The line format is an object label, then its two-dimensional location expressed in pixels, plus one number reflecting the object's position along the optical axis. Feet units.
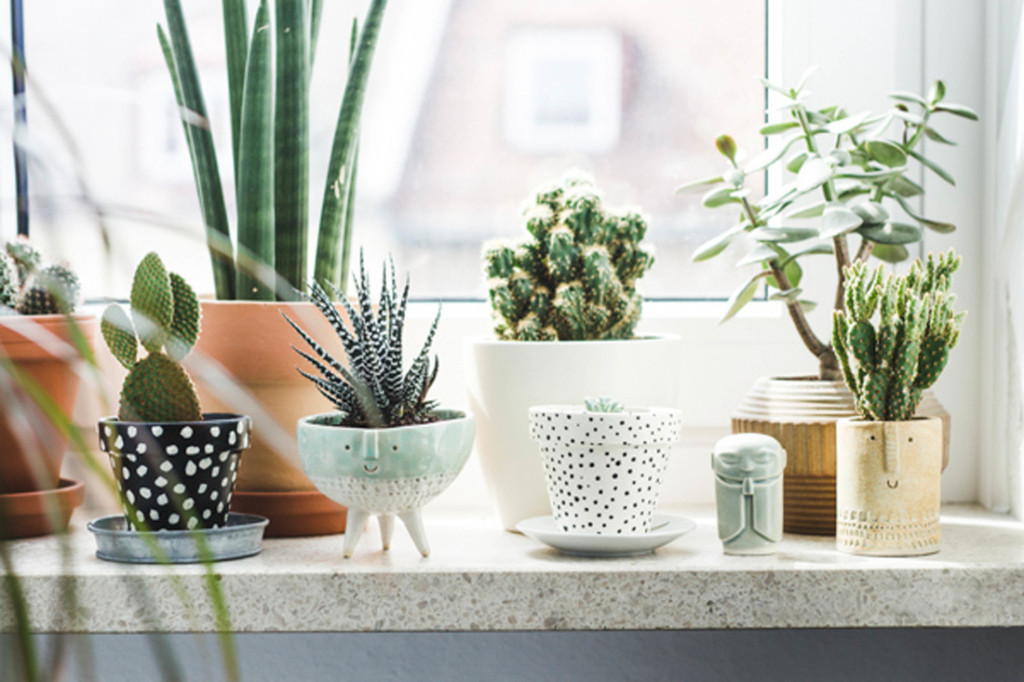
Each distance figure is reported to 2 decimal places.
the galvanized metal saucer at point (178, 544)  6.06
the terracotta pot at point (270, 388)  6.42
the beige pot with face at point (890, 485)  6.05
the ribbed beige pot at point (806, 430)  6.35
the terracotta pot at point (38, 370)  6.29
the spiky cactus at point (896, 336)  6.08
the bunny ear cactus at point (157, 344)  6.09
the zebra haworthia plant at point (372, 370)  6.17
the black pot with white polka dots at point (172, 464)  6.08
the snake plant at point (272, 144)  6.45
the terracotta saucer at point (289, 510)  6.47
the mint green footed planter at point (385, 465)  6.03
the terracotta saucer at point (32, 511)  6.37
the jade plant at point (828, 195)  6.40
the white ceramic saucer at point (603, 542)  6.08
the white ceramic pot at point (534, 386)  6.42
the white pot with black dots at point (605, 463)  6.12
